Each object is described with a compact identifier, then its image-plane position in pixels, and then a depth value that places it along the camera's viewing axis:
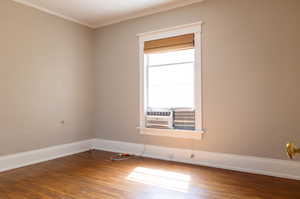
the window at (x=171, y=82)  3.46
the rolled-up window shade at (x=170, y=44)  3.48
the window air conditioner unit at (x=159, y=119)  3.73
